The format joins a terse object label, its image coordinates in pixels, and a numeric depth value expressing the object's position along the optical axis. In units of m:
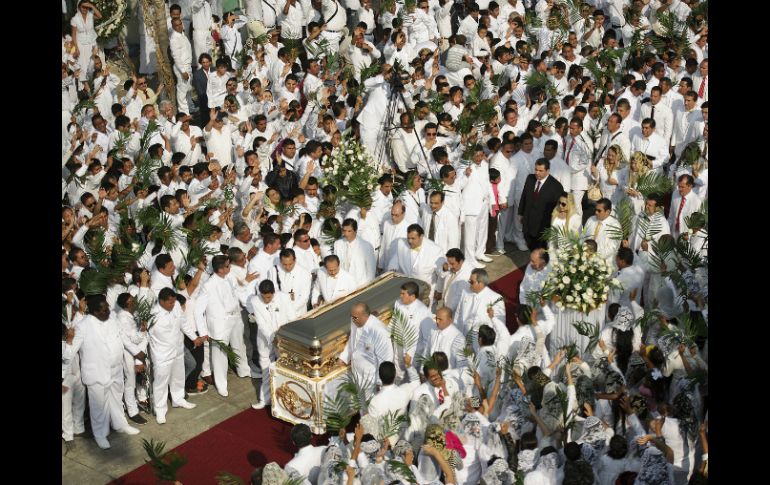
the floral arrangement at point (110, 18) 20.19
